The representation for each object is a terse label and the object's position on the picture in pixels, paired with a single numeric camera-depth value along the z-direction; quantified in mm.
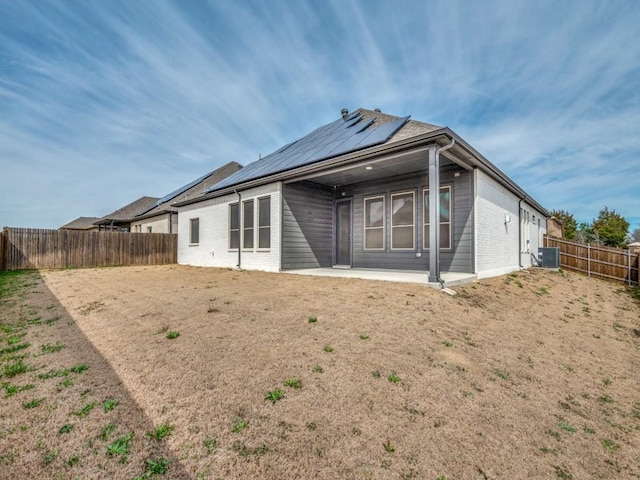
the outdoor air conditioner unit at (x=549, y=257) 12297
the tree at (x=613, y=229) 26922
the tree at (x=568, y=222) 28438
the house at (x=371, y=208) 7383
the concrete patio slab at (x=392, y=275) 6469
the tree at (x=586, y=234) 29006
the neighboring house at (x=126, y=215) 22947
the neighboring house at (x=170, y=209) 17469
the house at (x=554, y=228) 20312
